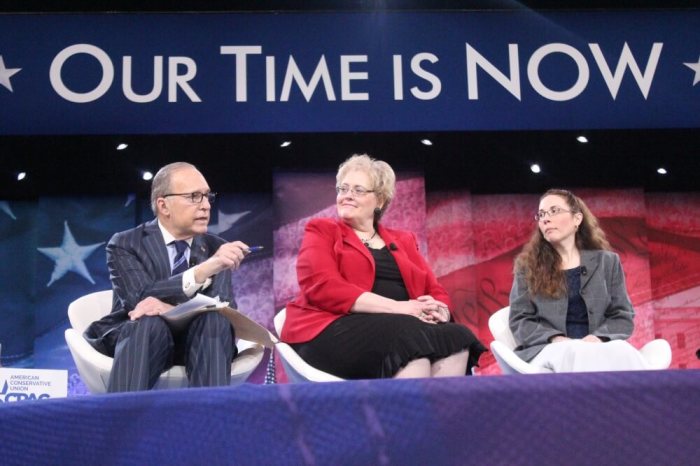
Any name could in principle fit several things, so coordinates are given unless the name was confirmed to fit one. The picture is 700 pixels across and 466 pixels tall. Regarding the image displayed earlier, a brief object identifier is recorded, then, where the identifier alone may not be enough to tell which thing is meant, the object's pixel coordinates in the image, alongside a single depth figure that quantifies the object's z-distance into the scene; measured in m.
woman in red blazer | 5.68
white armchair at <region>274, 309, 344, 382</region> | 5.73
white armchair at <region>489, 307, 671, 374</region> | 6.03
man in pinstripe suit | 5.41
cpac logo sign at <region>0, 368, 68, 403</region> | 6.69
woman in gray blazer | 6.33
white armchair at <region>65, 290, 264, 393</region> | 5.65
